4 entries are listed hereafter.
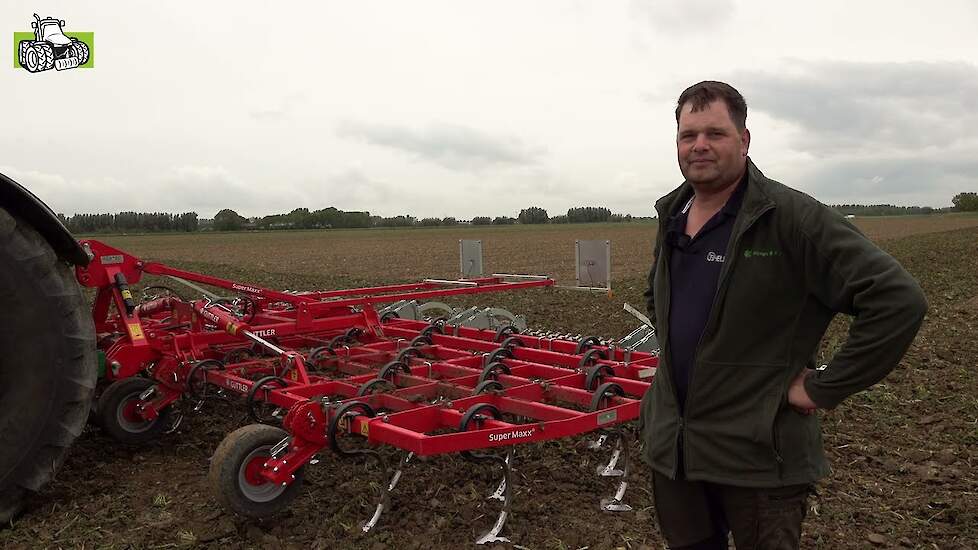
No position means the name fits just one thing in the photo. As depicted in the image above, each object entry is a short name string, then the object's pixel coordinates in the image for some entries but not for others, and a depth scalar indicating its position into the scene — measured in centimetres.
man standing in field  209
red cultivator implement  364
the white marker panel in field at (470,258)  1151
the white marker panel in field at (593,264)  1116
